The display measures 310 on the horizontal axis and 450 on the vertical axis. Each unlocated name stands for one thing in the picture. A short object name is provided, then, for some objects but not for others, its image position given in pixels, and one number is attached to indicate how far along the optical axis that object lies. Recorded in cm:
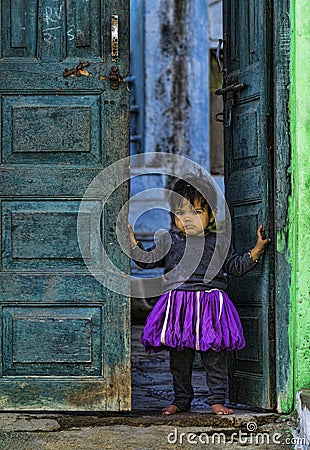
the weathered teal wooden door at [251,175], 940
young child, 931
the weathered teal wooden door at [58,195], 910
